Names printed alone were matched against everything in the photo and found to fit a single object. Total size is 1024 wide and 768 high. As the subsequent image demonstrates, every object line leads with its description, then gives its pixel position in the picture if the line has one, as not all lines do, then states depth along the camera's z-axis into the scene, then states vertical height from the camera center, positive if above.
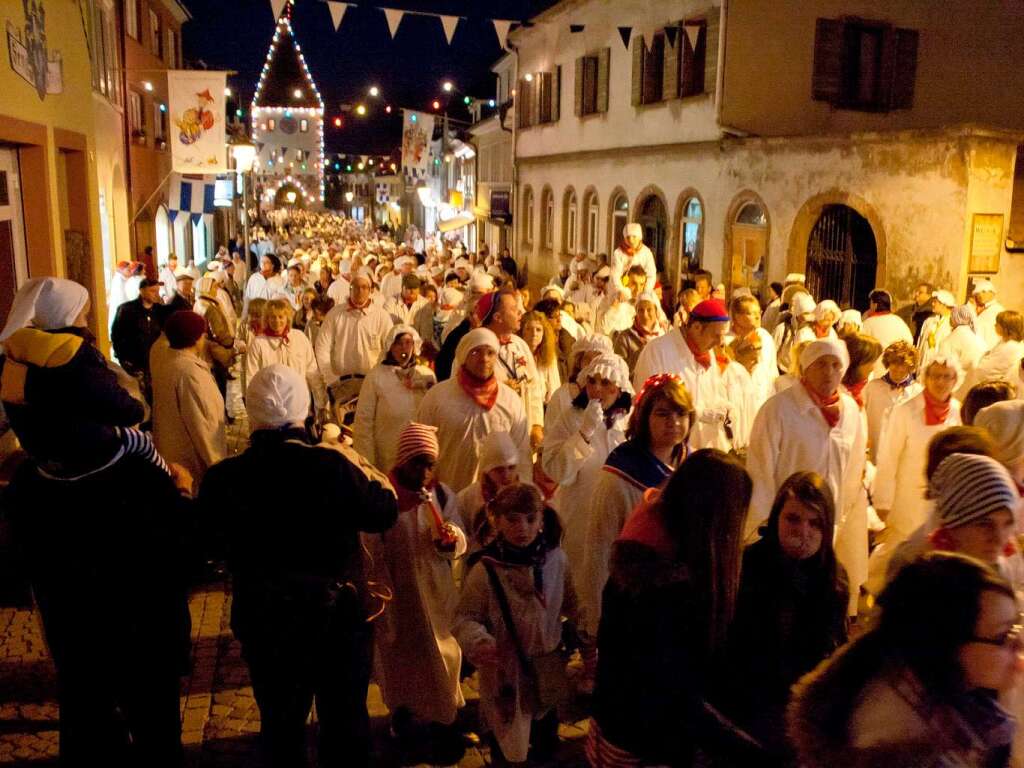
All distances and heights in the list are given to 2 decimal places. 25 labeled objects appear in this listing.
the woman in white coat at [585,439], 5.18 -1.25
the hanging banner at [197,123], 16.78 +1.36
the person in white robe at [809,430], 5.38 -1.23
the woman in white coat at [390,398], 6.39 -1.28
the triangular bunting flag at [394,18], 13.11 +2.50
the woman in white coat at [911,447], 5.89 -1.46
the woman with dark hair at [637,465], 4.42 -1.19
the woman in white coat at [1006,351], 8.14 -1.18
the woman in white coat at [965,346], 8.68 -1.22
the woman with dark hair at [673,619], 2.81 -1.21
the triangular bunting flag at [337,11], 12.81 +2.52
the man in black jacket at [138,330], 8.95 -1.18
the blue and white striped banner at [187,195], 18.48 +0.12
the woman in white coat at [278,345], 8.22 -1.20
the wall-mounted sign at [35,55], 7.34 +1.15
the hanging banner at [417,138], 46.16 +3.18
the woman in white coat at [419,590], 4.42 -1.79
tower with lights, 85.38 +7.34
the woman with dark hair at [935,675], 2.19 -1.05
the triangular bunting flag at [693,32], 18.64 +3.32
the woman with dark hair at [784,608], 3.15 -1.31
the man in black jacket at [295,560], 3.41 -1.27
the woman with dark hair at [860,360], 6.49 -1.00
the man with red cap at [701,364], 6.32 -1.05
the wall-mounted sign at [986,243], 12.82 -0.44
